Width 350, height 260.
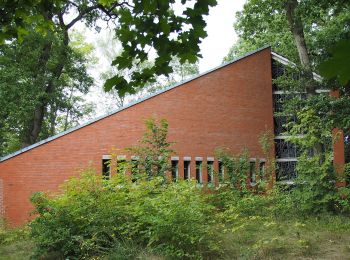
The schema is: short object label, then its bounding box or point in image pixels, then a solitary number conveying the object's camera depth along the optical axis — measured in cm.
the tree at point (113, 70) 3862
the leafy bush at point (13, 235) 1041
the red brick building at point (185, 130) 1388
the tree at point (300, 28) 1201
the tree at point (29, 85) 1775
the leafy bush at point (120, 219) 736
